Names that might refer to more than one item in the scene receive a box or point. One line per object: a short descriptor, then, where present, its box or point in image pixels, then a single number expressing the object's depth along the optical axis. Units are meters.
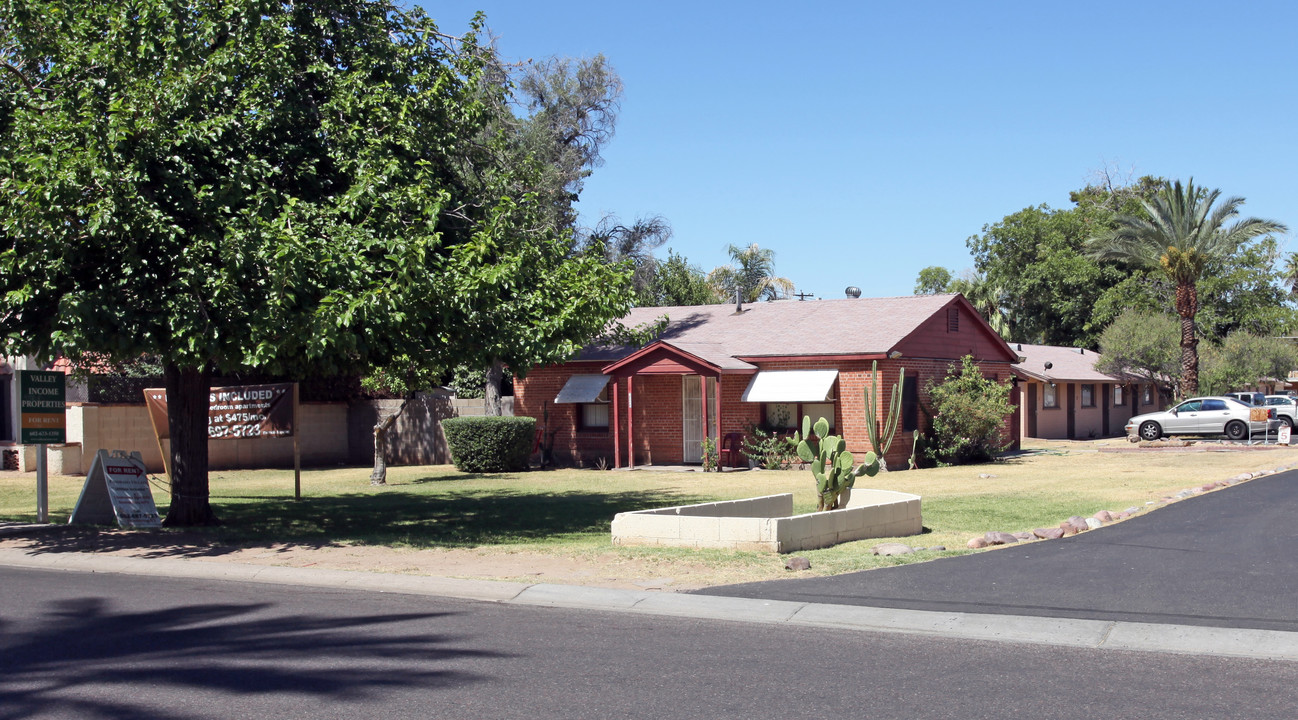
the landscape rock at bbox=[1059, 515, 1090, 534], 13.27
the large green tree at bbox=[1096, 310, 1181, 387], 38.97
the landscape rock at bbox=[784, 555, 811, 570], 10.86
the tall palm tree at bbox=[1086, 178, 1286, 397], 36.19
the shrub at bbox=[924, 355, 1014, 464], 25.69
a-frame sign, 14.69
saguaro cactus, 24.09
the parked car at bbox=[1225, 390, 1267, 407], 36.91
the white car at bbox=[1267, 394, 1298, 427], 36.46
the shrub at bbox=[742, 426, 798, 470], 25.06
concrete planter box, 11.96
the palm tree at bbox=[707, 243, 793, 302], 50.81
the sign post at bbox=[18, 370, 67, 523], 14.52
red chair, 25.69
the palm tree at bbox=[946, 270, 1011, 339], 48.53
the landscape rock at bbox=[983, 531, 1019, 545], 12.42
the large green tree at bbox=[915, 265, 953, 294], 66.75
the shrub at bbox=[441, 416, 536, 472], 25.94
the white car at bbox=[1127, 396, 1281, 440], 31.55
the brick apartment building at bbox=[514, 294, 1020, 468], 24.89
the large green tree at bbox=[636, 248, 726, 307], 46.17
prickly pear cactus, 13.99
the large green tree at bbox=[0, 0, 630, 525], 11.56
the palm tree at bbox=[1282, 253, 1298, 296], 68.50
